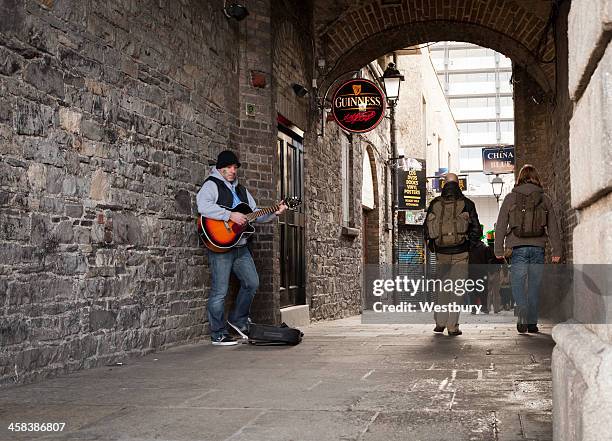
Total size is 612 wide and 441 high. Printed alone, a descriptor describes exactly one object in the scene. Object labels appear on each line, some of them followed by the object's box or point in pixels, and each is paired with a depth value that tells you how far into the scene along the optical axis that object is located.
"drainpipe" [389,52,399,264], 20.92
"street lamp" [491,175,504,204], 27.20
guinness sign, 12.27
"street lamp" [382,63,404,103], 13.80
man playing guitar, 7.32
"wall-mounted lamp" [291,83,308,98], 10.98
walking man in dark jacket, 8.38
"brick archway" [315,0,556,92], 12.38
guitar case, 7.22
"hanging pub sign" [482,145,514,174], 22.59
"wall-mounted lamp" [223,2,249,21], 8.82
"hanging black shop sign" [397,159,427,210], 21.33
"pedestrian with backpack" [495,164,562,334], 8.38
